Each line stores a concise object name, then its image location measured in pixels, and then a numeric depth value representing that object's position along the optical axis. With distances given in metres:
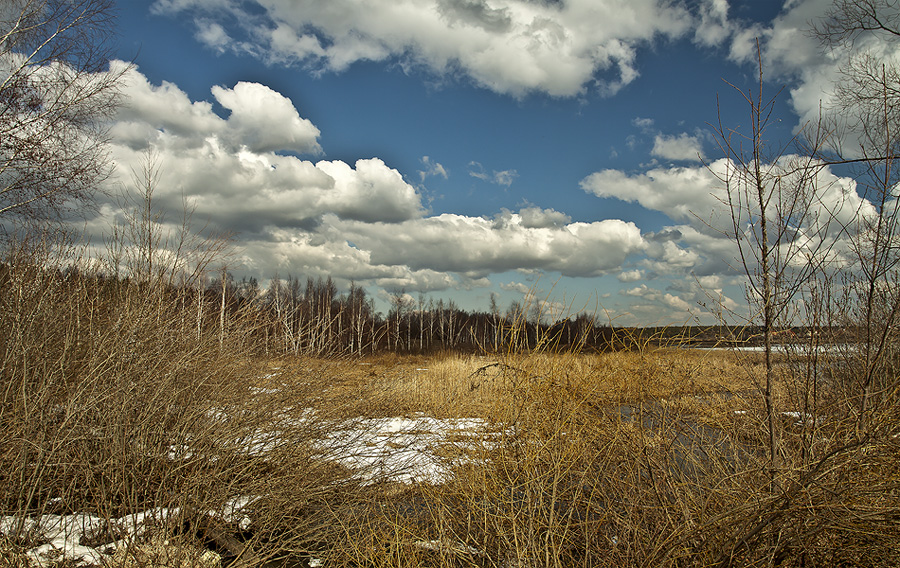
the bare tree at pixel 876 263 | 3.19
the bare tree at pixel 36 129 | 7.68
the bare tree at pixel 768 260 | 3.21
